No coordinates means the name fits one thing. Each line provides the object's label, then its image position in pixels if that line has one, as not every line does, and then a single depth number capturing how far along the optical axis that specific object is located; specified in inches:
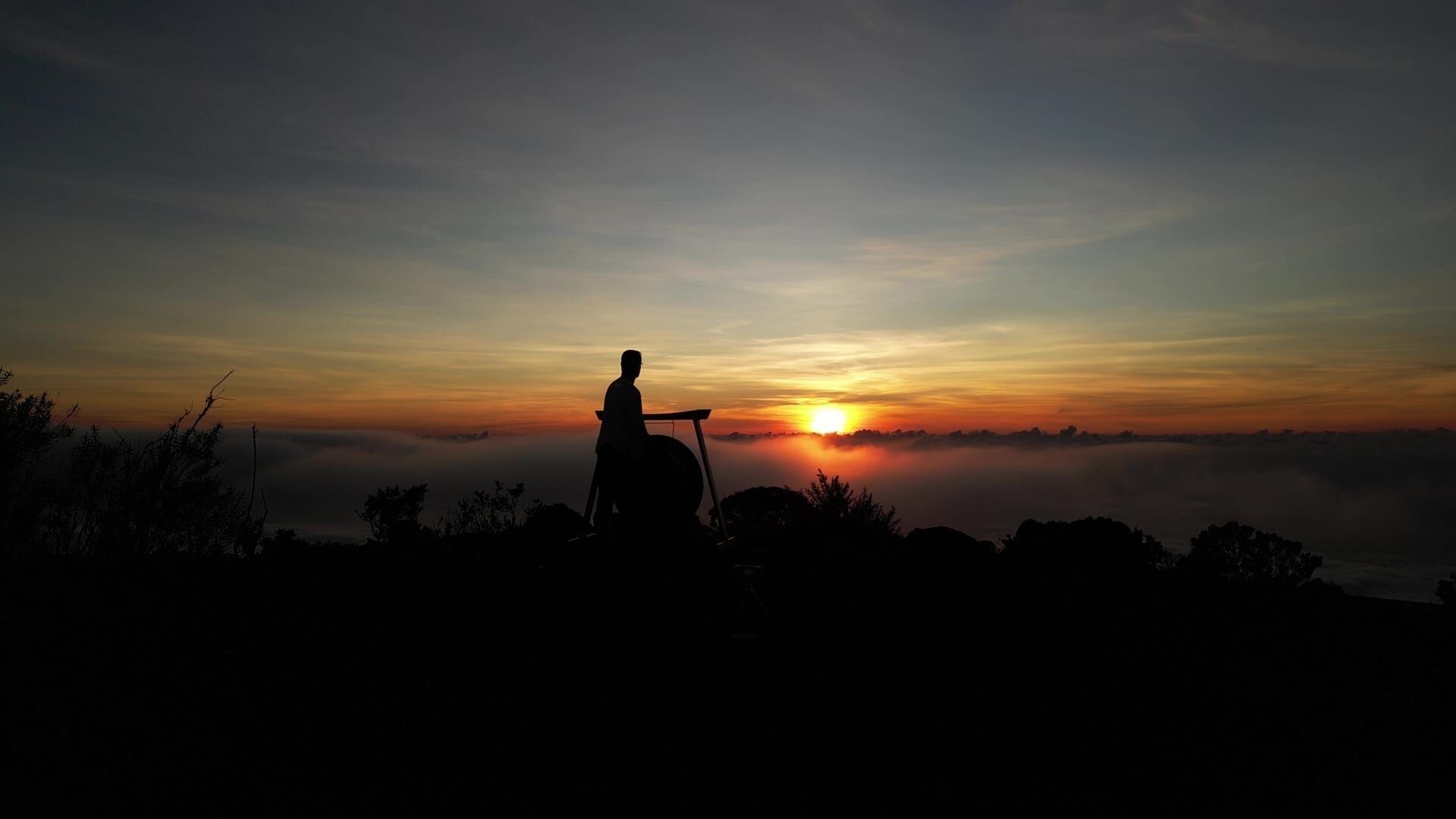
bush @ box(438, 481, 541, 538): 761.0
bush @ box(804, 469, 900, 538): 806.5
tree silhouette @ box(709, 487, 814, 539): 830.5
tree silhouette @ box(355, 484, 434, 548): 692.1
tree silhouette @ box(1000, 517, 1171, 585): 597.3
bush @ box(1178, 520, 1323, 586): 724.7
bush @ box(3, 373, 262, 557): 514.3
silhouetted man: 478.0
